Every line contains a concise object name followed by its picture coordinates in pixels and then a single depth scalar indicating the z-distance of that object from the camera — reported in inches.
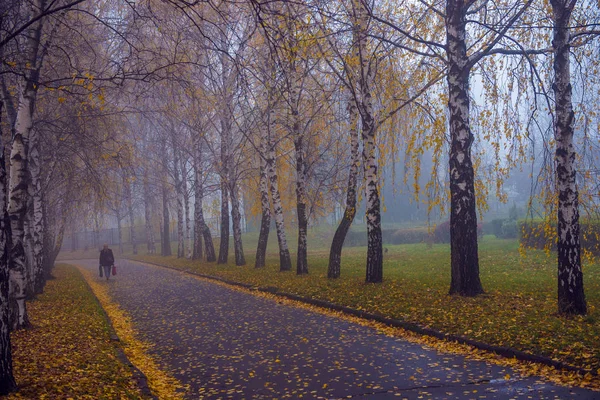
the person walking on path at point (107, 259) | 998.4
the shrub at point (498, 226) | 1423.4
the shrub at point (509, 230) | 1322.6
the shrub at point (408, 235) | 1658.5
